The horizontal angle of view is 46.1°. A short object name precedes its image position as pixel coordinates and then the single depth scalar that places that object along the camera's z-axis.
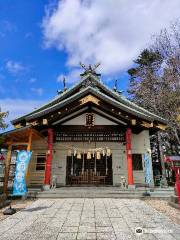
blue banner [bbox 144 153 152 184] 13.36
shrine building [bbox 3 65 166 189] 13.89
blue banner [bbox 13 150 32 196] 10.56
